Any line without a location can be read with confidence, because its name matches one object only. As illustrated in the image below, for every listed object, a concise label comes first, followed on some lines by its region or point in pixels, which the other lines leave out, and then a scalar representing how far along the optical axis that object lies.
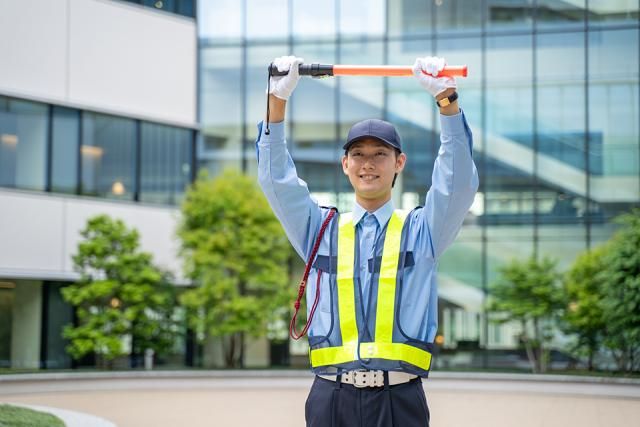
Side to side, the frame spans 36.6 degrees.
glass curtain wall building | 24.73
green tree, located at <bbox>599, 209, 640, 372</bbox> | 19.67
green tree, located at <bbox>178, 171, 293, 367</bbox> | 22.58
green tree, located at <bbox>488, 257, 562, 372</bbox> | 22.12
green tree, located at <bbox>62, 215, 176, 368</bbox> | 21.38
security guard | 3.40
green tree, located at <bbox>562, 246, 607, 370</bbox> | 21.59
